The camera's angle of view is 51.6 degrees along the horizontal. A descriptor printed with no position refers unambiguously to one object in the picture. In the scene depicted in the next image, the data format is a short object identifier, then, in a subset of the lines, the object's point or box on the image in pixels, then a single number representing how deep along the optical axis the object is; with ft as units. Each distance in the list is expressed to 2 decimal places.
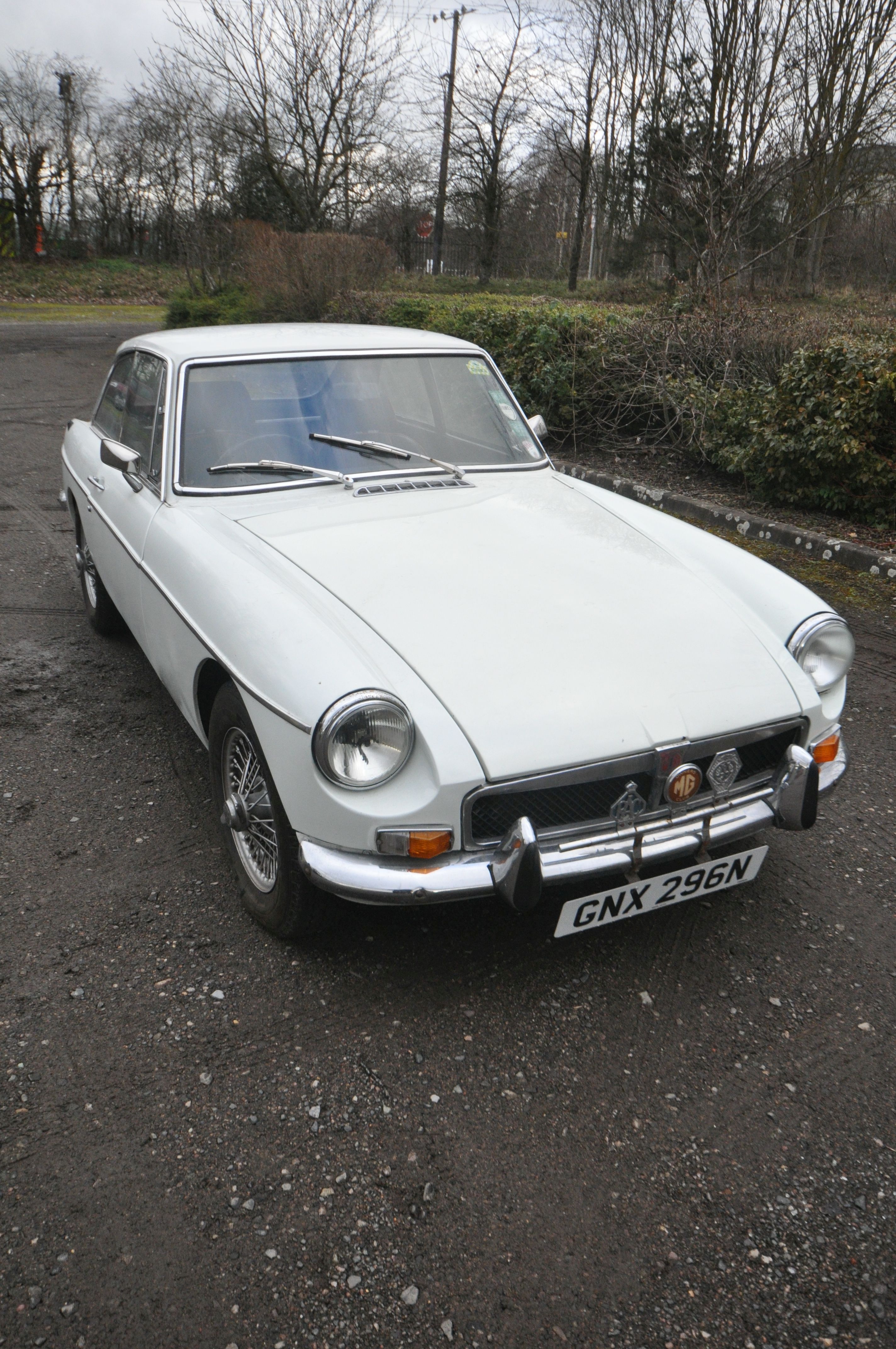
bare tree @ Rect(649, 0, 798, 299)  35.53
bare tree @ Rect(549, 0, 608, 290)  76.59
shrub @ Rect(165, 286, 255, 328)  56.70
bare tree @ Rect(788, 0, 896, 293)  42.50
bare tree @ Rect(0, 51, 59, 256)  100.53
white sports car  7.55
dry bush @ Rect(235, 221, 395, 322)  50.78
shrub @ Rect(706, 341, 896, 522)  21.74
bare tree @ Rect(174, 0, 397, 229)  71.41
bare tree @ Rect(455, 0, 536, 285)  88.74
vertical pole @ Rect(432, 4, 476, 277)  87.20
